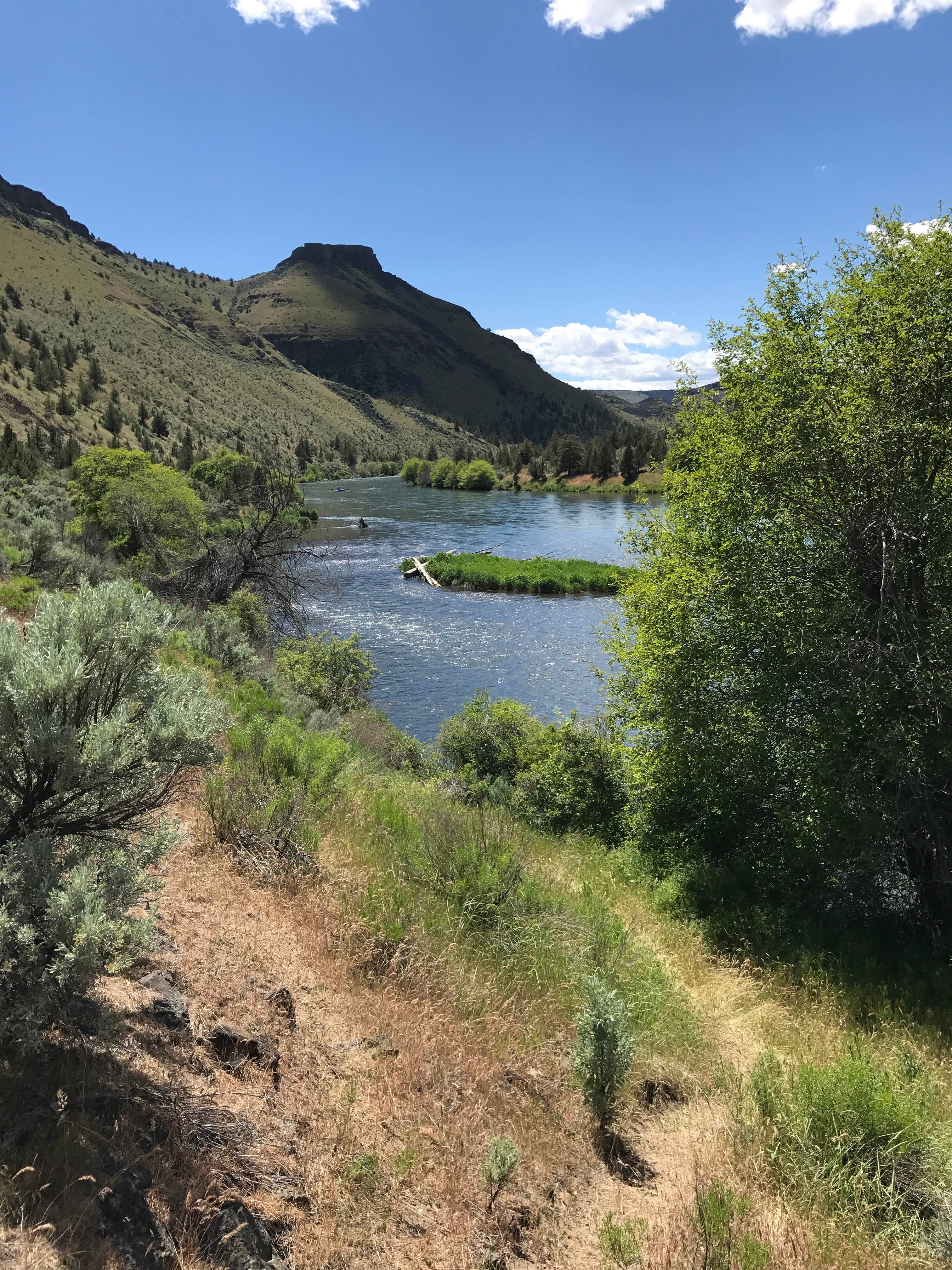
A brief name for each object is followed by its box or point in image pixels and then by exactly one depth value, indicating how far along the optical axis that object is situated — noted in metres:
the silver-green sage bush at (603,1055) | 4.48
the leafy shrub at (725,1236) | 3.28
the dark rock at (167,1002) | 3.72
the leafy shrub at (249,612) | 19.56
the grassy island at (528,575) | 37.38
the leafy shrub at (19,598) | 10.95
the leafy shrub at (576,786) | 12.82
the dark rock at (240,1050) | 3.74
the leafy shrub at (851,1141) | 3.88
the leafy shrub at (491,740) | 14.88
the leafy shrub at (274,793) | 6.14
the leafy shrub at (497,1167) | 3.65
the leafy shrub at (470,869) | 6.18
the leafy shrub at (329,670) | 16.70
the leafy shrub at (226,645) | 14.56
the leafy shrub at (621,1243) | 3.35
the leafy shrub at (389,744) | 13.70
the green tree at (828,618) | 8.13
